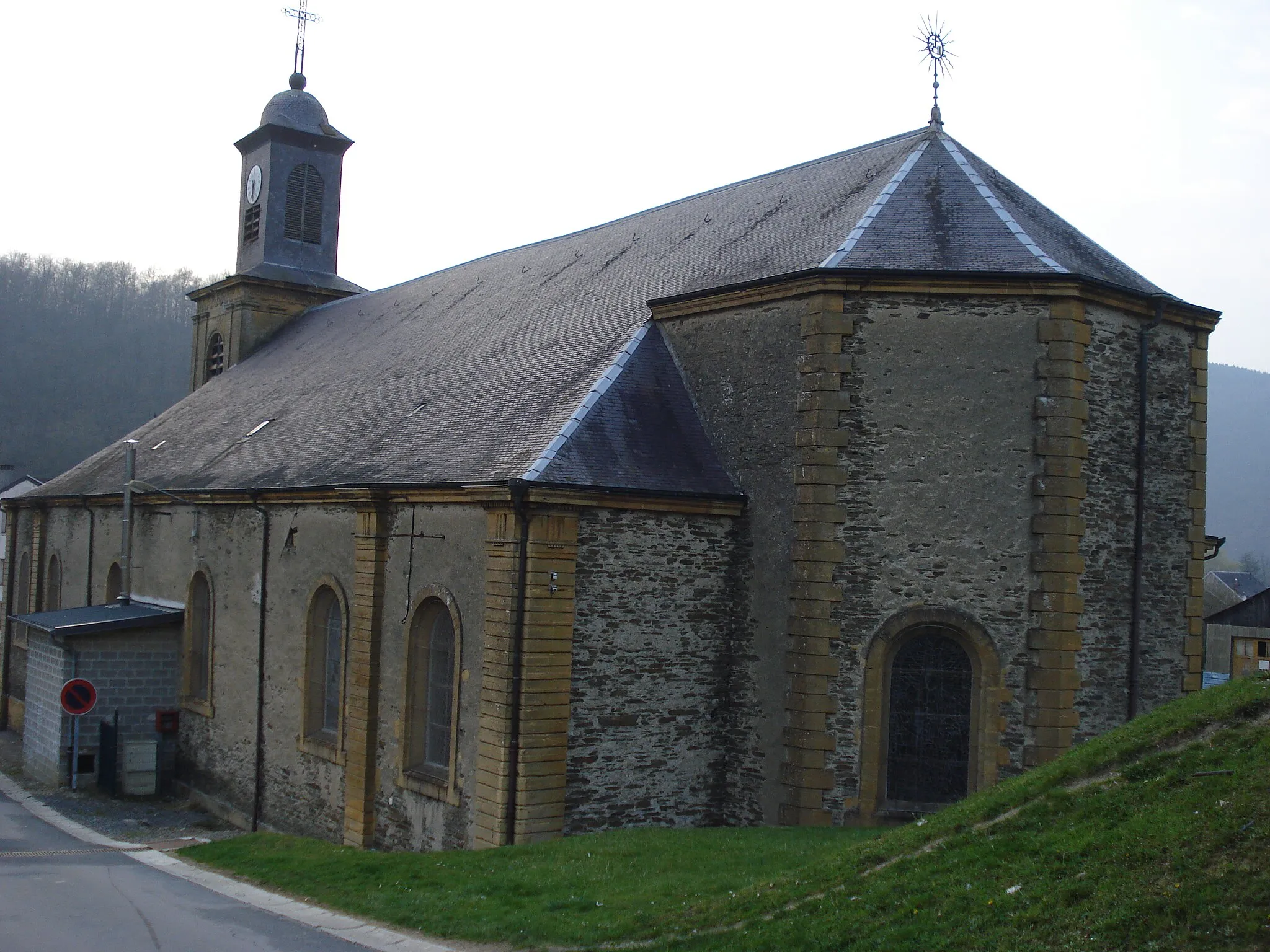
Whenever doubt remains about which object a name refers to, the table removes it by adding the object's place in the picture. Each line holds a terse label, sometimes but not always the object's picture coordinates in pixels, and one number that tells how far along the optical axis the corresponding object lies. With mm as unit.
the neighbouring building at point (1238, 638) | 29531
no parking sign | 16531
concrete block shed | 21359
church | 13719
